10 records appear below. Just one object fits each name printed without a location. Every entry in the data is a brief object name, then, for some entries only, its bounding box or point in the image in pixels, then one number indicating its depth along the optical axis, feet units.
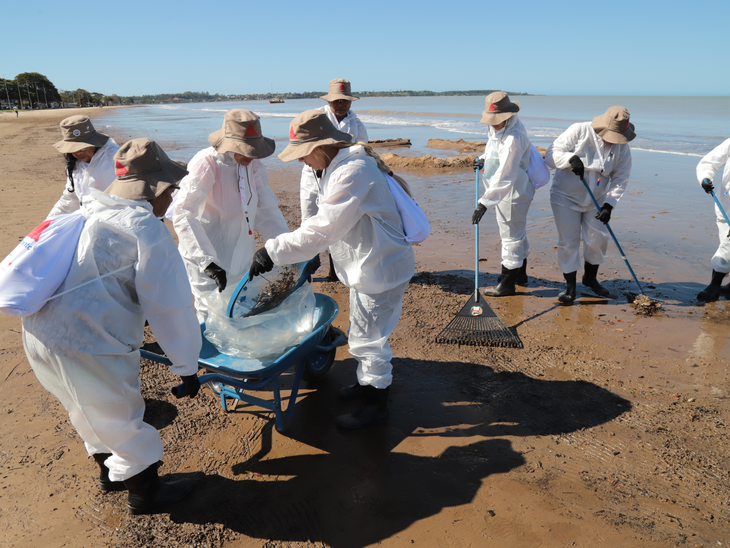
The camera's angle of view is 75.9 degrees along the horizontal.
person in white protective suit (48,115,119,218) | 12.96
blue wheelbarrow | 9.03
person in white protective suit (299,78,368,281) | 18.02
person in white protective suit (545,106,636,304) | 16.29
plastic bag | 10.50
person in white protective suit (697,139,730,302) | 17.13
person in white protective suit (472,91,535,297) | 16.60
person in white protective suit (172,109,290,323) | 10.63
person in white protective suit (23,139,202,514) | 6.89
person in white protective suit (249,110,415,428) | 9.18
